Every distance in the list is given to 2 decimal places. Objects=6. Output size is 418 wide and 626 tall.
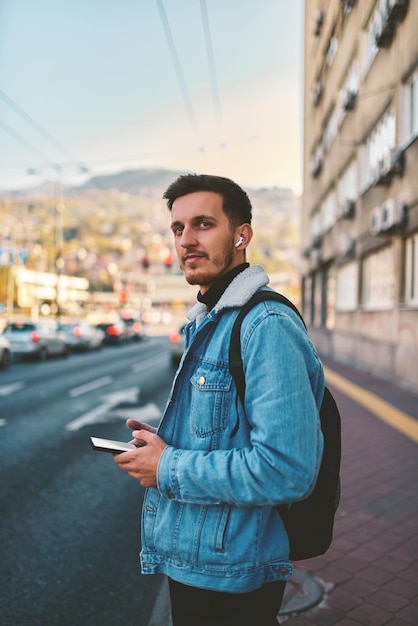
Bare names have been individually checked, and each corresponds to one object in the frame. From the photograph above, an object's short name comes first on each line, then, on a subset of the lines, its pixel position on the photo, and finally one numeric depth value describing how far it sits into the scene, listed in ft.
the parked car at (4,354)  60.85
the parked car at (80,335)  95.64
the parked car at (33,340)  74.23
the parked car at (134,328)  145.38
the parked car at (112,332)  124.47
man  4.76
